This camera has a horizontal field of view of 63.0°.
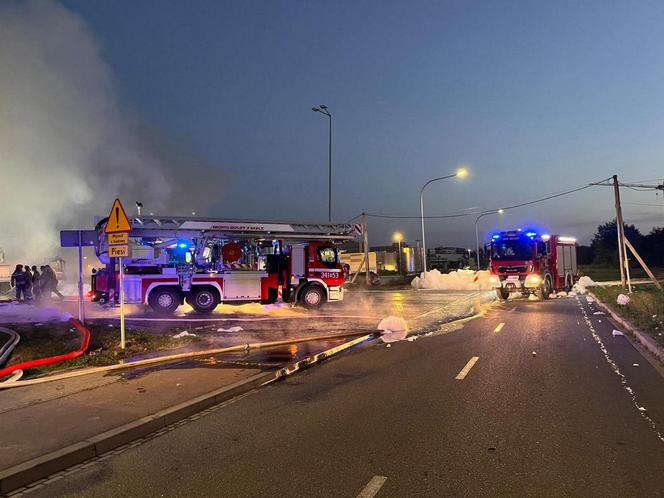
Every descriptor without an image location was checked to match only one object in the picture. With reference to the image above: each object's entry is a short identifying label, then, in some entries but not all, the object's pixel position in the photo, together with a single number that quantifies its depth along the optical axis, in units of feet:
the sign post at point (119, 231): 35.17
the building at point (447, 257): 266.98
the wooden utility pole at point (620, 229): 95.84
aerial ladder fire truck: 60.39
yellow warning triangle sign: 35.17
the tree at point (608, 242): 298.56
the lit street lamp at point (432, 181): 119.34
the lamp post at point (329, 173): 121.08
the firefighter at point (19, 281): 76.33
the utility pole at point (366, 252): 121.56
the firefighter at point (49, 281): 76.28
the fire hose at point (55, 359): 28.37
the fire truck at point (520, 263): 83.92
